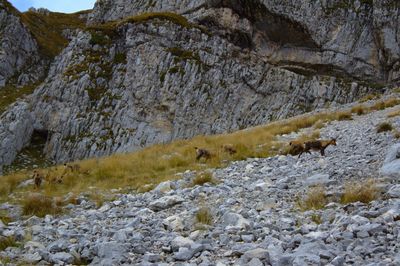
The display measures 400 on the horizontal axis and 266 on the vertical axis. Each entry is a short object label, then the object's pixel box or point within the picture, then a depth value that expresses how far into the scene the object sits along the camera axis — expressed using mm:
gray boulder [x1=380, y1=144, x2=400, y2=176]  8953
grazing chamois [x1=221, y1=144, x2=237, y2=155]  17861
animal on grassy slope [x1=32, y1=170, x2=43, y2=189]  14711
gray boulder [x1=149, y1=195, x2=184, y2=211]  9430
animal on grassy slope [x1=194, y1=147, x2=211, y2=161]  17344
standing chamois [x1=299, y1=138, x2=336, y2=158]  15002
